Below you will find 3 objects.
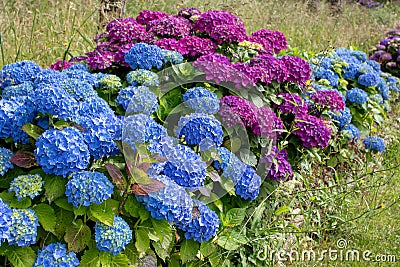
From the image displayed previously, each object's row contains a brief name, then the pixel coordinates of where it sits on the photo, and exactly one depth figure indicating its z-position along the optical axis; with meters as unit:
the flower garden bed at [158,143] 1.86
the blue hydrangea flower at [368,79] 4.55
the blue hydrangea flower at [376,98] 4.61
